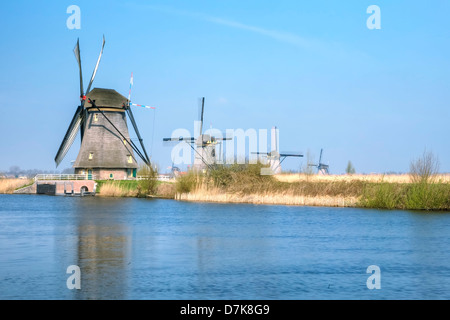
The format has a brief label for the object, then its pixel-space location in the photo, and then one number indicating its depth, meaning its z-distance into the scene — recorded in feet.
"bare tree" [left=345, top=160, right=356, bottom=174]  255.02
